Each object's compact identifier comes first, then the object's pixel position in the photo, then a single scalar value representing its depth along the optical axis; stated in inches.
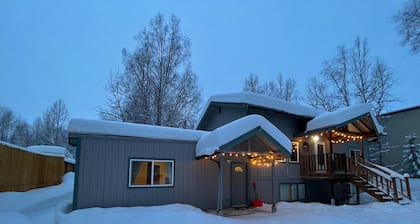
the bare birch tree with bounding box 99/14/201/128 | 783.7
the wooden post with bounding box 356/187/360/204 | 580.5
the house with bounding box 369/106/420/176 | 876.6
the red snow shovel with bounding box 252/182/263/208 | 493.7
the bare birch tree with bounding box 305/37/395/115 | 994.1
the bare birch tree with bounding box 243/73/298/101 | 1132.3
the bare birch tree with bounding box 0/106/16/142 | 1736.0
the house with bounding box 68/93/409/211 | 379.6
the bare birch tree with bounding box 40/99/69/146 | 1454.2
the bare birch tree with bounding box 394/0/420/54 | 383.2
